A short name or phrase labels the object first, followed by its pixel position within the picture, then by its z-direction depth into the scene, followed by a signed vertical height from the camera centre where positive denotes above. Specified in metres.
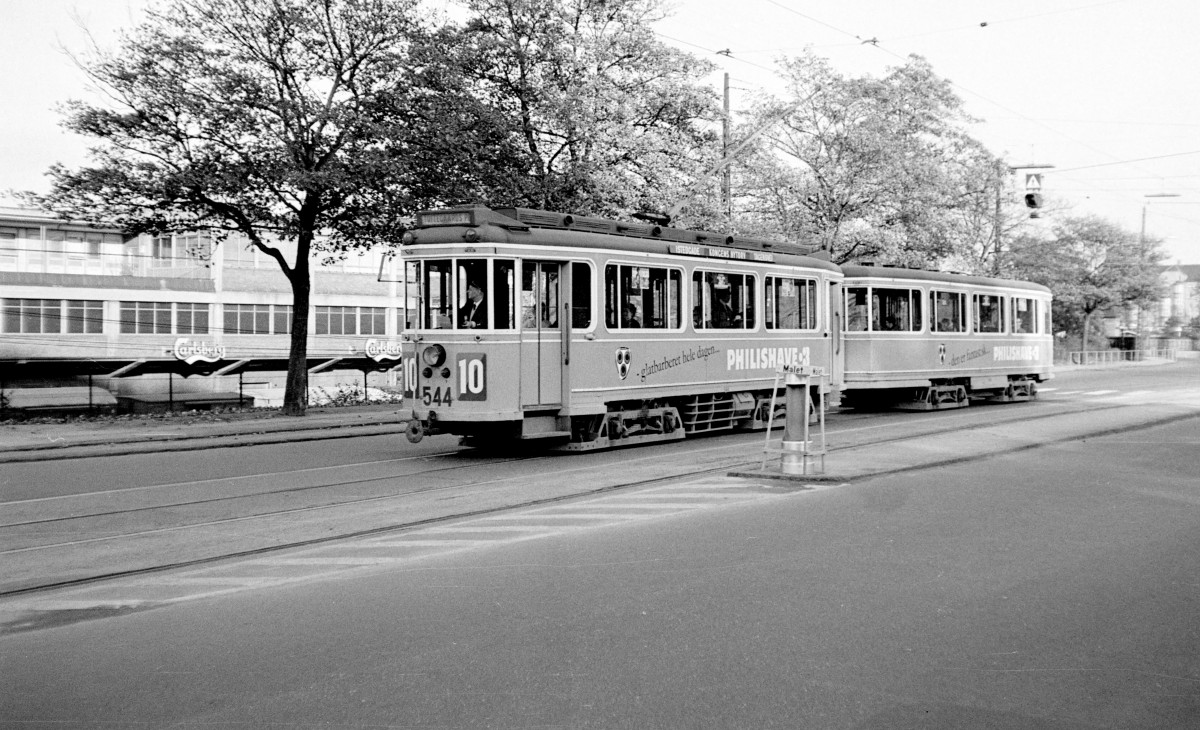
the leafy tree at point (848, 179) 35.59 +6.17
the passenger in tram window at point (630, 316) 16.64 +0.69
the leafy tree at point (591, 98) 23.73 +6.20
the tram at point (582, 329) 14.85 +0.49
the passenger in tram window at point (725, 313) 18.56 +0.82
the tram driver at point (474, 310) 14.88 +0.72
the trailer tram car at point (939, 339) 23.84 +0.45
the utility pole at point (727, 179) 28.52 +5.17
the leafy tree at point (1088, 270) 58.66 +5.09
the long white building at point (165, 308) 50.16 +2.92
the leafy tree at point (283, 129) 20.77 +4.79
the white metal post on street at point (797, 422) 12.60 -0.77
